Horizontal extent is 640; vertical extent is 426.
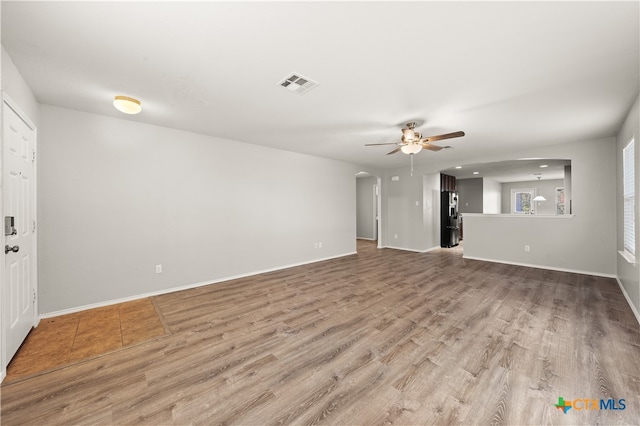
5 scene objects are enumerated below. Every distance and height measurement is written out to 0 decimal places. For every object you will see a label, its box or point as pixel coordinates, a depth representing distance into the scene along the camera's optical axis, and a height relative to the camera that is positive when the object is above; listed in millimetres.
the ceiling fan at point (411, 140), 3596 +1065
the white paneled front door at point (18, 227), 2076 -128
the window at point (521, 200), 11345 +599
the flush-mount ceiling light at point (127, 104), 2771 +1250
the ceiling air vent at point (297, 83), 2422 +1338
